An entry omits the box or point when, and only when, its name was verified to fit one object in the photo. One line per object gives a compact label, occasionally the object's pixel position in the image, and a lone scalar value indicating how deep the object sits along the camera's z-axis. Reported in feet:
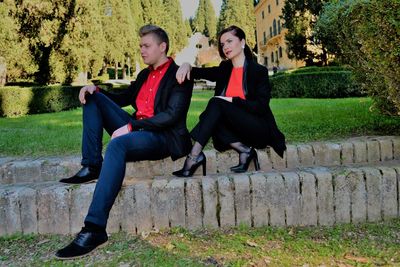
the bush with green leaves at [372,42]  11.10
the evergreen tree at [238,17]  173.88
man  10.38
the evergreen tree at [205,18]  235.61
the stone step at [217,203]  10.54
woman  11.47
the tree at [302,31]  62.39
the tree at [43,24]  57.11
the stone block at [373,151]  13.65
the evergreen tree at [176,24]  163.94
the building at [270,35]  142.92
